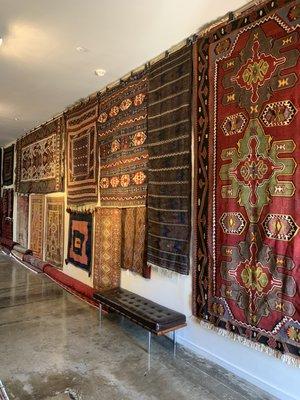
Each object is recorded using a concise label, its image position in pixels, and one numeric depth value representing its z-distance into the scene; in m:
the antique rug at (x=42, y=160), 5.44
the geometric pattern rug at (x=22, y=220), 6.95
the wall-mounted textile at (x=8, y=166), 7.88
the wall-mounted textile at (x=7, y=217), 7.90
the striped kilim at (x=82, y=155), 4.39
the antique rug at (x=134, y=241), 3.43
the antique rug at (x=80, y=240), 4.60
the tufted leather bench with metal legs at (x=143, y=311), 2.71
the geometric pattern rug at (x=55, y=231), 5.40
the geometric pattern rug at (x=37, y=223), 6.18
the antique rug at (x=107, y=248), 3.88
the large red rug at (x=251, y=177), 2.10
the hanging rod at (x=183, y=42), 2.40
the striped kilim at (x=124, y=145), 3.47
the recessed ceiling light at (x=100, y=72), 3.61
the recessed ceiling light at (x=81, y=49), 3.06
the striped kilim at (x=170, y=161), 2.87
